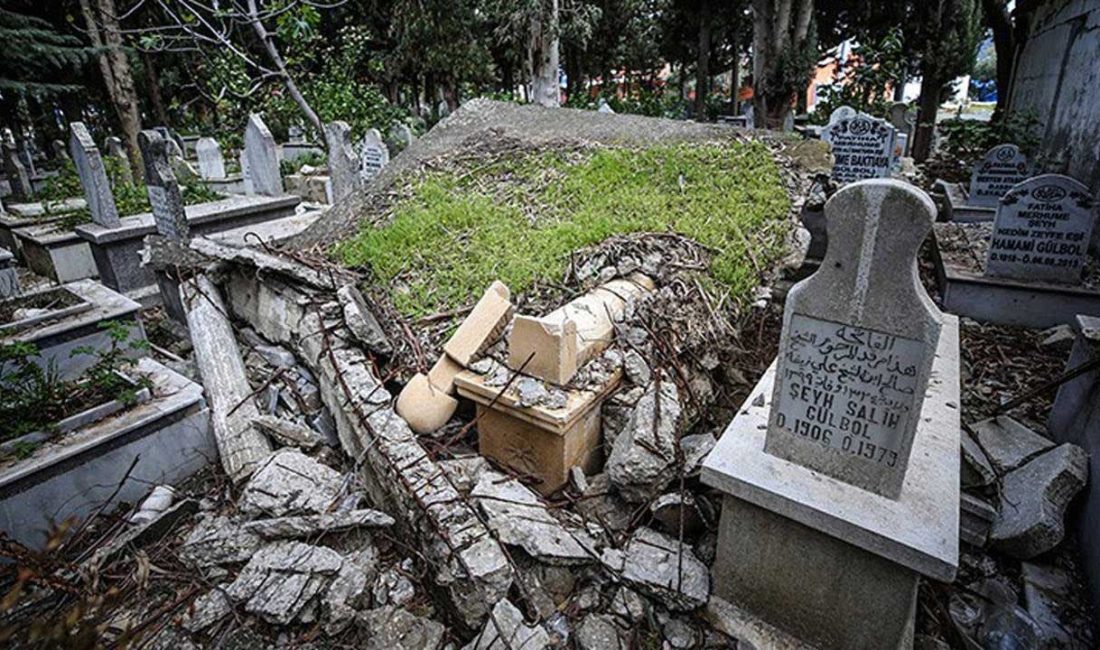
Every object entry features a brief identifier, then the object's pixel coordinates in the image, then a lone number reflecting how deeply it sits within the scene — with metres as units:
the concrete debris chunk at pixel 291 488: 2.80
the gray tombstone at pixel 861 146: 7.37
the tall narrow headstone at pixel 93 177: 6.84
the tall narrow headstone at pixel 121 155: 10.65
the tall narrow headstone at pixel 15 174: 10.58
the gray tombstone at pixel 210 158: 11.71
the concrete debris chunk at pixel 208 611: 2.35
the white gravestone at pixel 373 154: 10.09
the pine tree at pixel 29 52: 10.95
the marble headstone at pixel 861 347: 1.83
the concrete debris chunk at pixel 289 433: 3.41
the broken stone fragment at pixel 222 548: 2.65
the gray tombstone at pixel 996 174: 7.51
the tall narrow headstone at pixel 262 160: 8.38
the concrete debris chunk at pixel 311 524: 2.66
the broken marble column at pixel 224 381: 3.39
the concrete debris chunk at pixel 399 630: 2.30
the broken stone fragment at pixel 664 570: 2.42
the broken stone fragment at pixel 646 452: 2.65
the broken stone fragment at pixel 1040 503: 2.53
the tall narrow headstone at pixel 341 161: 8.19
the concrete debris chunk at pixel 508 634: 2.15
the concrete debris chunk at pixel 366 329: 3.57
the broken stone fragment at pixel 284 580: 2.32
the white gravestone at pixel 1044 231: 4.81
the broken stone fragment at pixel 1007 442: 2.99
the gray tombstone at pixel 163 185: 5.98
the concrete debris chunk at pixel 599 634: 2.30
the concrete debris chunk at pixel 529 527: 2.46
